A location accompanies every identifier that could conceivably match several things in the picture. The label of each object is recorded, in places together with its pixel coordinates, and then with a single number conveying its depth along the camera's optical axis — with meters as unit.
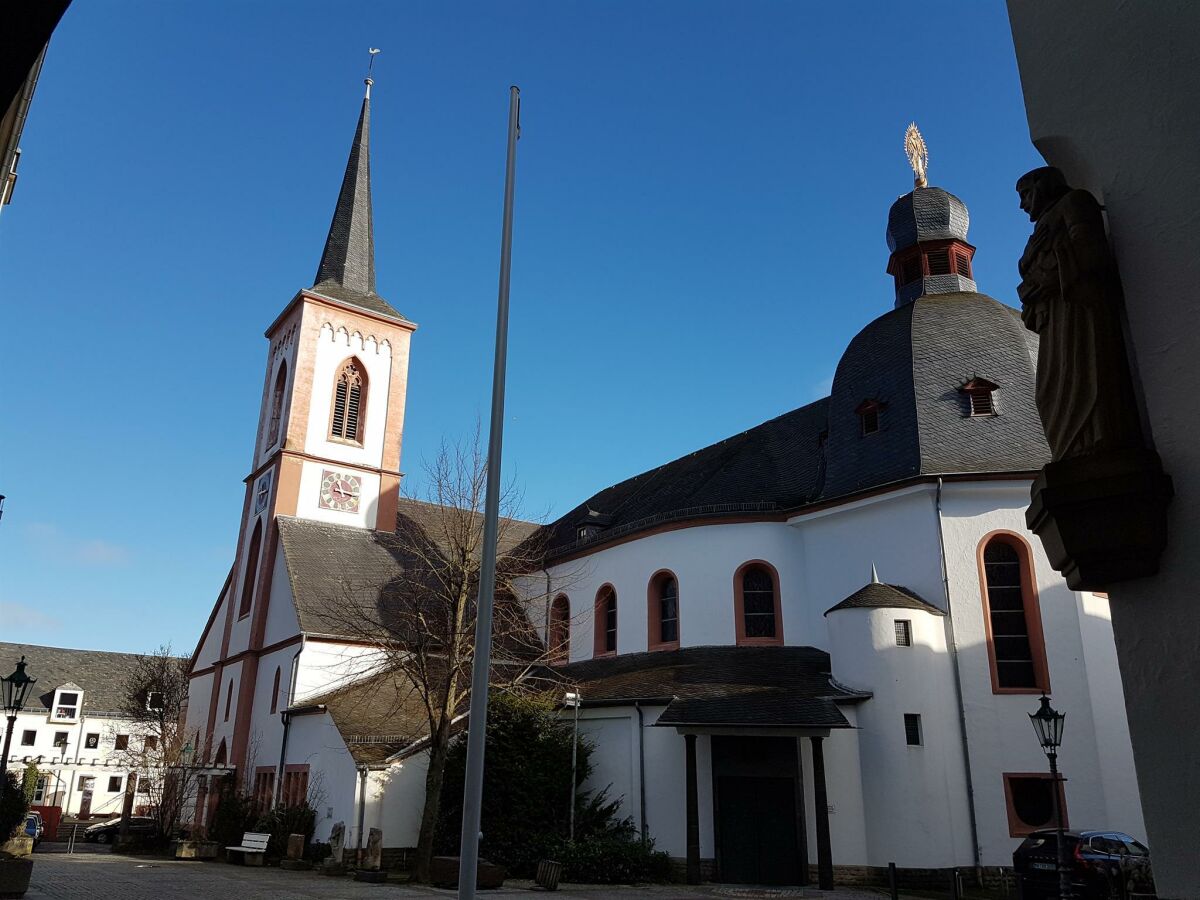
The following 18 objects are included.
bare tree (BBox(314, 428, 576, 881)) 20.31
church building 19.11
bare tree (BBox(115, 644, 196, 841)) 28.85
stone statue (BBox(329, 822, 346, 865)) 22.45
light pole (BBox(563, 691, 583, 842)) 20.92
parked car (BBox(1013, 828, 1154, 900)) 14.48
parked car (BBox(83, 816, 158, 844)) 35.72
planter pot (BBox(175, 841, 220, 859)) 26.12
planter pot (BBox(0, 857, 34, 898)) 14.78
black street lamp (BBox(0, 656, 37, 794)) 16.22
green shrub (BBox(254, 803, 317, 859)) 24.55
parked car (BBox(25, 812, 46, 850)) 29.55
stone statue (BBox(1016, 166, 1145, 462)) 3.48
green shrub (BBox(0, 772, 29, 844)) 19.16
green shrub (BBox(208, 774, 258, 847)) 26.91
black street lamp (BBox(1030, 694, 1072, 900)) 13.12
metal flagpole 7.33
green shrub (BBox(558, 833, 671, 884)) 19.41
